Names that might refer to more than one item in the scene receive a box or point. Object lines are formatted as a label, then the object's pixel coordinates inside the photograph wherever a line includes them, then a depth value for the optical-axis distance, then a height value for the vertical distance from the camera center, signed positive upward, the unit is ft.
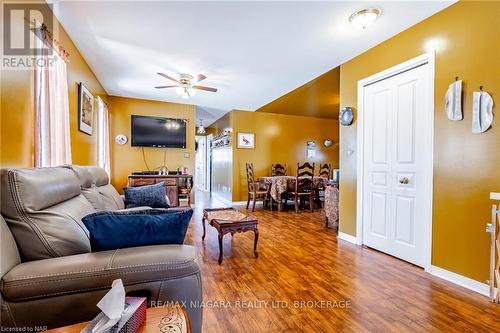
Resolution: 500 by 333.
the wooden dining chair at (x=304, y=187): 16.96 -1.76
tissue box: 2.30 -1.64
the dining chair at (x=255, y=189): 18.10 -2.06
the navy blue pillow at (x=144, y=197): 10.12 -1.51
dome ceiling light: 7.15 +4.68
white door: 7.92 -0.02
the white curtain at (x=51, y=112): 6.52 +1.54
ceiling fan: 12.23 +4.29
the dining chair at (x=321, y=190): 18.42 -2.13
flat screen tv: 17.01 +2.35
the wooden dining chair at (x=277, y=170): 21.30 -0.61
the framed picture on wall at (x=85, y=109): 9.98 +2.47
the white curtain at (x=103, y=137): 13.50 +1.59
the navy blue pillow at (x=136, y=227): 3.71 -1.09
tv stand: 14.47 -1.21
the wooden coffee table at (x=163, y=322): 2.51 -1.82
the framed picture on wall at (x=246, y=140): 20.39 +2.06
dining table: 17.06 -1.61
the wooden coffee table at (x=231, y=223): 8.32 -2.23
